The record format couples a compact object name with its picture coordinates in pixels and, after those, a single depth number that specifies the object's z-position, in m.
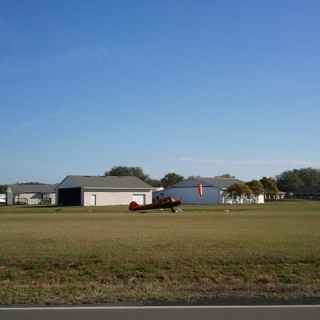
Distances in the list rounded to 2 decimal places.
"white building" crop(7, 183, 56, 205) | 141.25
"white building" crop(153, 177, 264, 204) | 123.31
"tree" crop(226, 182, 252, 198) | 119.56
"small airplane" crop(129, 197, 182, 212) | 66.36
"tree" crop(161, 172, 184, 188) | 184.68
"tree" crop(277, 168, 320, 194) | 185.12
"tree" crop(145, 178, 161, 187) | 190.05
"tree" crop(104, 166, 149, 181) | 191.69
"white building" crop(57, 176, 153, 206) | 104.81
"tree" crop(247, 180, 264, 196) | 123.94
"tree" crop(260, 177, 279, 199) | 143.88
